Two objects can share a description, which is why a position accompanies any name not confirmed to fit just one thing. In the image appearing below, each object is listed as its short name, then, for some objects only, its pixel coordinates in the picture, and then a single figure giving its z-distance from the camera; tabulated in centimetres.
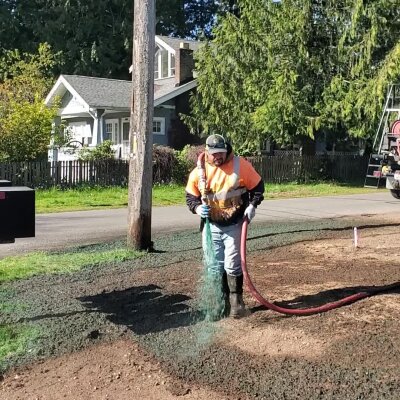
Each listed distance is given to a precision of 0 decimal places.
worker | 543
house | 3047
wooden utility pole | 884
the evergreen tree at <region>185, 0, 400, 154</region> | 2314
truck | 1284
